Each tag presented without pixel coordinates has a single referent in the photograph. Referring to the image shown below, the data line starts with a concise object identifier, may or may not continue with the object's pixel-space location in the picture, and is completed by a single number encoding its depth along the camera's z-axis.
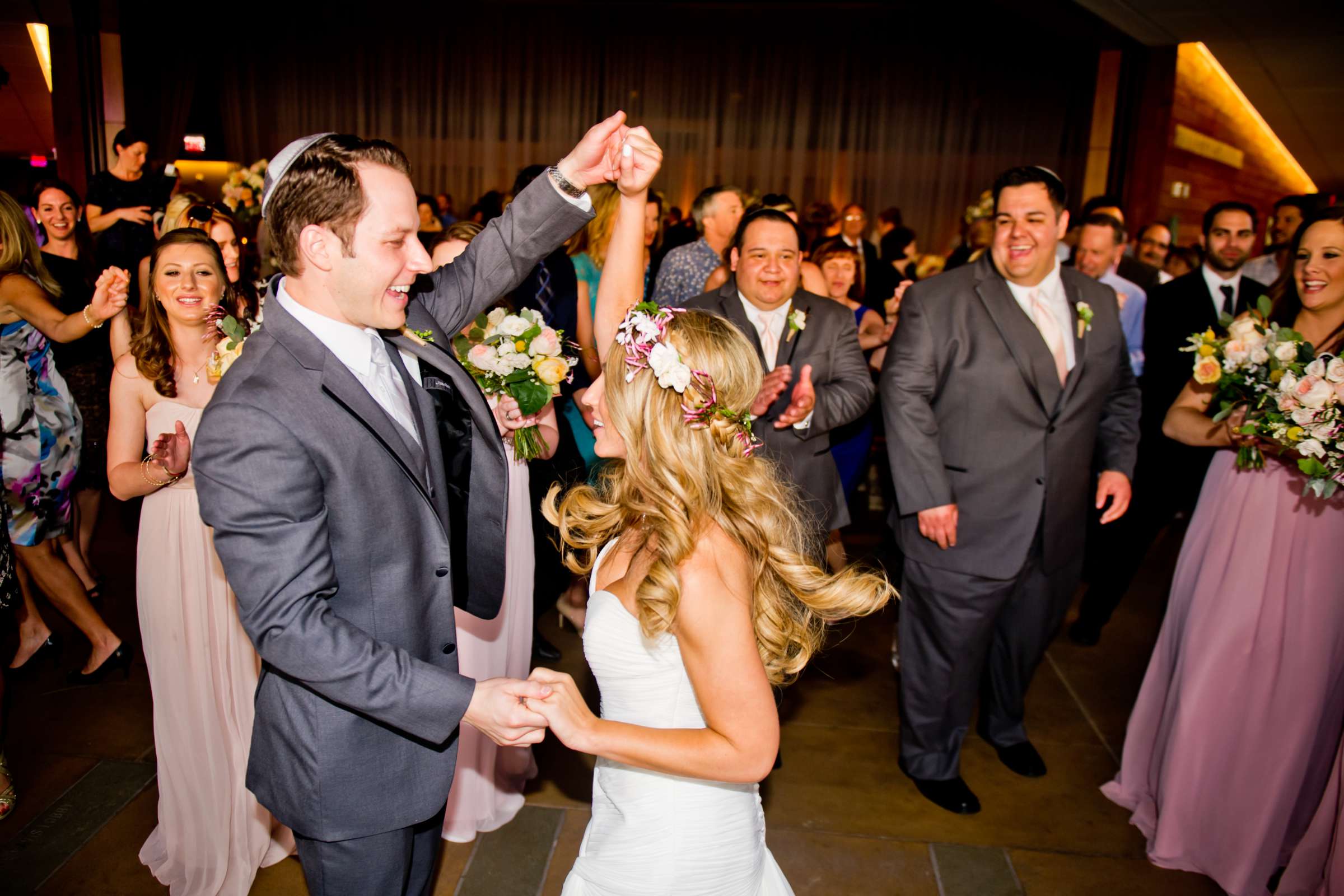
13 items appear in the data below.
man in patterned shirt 4.70
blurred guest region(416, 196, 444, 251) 9.34
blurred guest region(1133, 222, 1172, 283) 6.86
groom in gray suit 1.48
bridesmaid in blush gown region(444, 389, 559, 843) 2.82
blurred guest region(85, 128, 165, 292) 6.03
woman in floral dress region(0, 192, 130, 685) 3.53
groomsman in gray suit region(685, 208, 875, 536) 3.38
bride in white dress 1.57
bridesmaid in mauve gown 2.70
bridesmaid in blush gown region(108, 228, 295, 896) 2.54
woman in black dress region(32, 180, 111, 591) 4.50
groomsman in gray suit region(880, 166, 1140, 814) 2.99
